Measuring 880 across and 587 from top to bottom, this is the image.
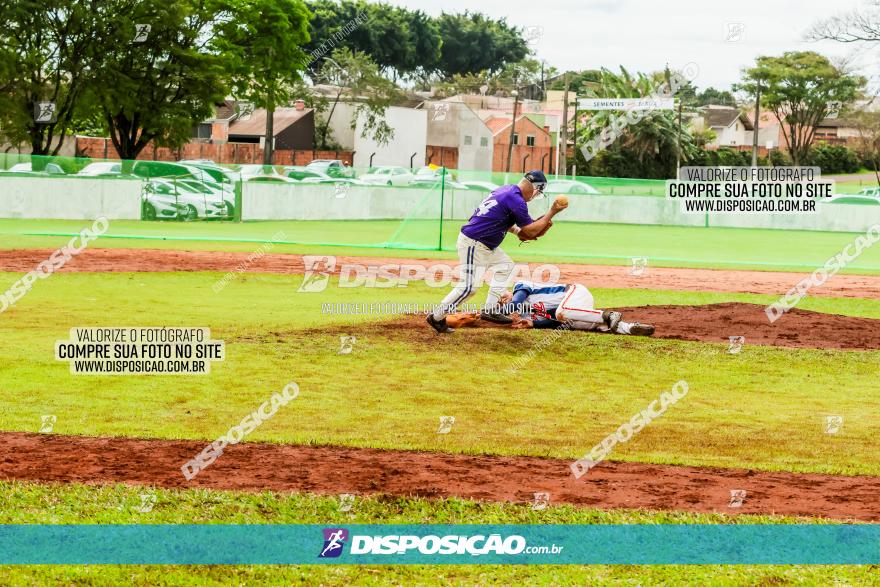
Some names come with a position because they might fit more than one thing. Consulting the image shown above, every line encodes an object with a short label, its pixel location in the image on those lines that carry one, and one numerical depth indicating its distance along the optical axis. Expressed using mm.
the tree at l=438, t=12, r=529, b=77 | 130125
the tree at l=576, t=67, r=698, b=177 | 82938
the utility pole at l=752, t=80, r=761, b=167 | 77781
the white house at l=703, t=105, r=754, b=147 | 116812
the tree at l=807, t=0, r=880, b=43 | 35281
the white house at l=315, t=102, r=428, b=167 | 82688
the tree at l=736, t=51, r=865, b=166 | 83188
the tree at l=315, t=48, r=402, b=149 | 77688
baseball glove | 13997
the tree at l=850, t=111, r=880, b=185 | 79750
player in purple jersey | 13000
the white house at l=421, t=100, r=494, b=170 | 89375
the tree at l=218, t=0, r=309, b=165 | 55812
